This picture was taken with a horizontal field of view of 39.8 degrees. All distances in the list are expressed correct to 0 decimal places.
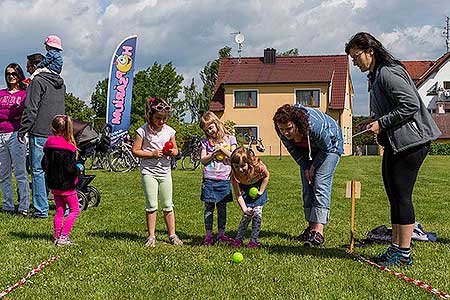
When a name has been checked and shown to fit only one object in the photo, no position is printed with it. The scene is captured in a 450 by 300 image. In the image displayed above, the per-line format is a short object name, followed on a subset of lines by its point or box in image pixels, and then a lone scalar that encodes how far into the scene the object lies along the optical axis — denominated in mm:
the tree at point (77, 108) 59866
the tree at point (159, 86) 62750
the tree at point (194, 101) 67750
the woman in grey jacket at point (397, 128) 5020
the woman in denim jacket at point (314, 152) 6012
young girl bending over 6172
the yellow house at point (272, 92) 42719
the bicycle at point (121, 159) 19339
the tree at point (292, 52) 71938
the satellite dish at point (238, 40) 45053
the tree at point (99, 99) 74562
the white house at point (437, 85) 53219
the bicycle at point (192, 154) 19819
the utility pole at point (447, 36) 61256
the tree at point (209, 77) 68000
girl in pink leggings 6430
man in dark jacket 7859
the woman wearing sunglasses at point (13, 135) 8320
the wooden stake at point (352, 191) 5914
